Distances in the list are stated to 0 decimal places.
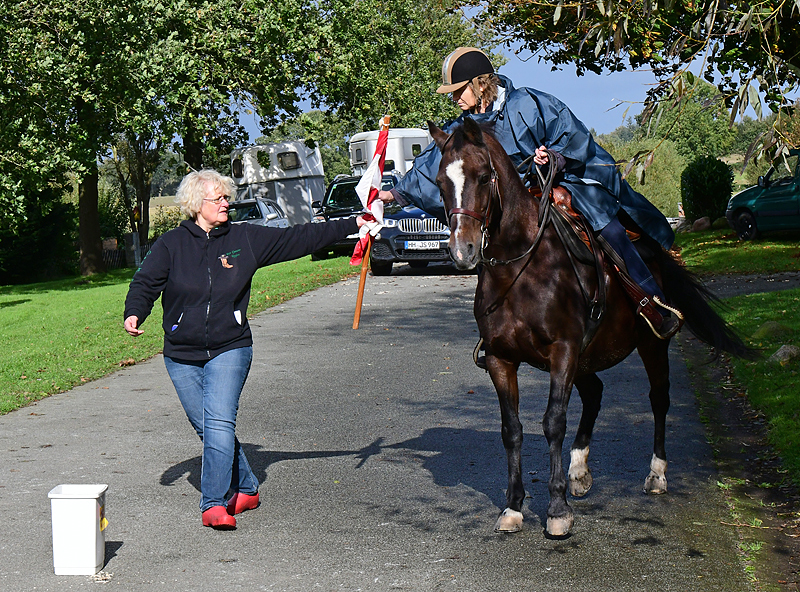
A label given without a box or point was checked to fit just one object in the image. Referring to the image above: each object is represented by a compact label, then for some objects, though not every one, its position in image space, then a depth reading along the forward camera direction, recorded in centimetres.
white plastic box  477
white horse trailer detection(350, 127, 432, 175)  3422
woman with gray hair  562
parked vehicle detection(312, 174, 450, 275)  2134
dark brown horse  494
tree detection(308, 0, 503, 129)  2962
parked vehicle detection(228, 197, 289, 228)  2814
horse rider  570
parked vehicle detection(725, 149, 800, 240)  2381
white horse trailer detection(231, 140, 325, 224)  3753
